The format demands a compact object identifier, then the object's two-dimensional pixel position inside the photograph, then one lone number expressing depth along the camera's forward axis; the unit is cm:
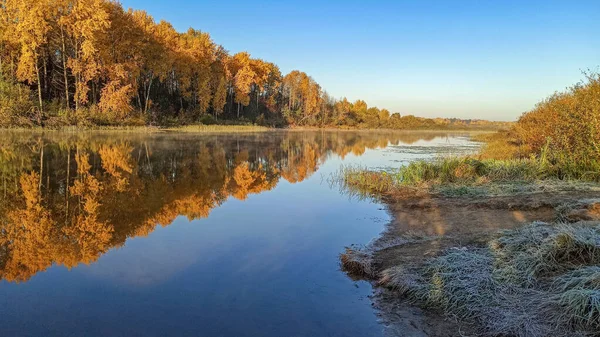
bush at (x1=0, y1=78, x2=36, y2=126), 2894
